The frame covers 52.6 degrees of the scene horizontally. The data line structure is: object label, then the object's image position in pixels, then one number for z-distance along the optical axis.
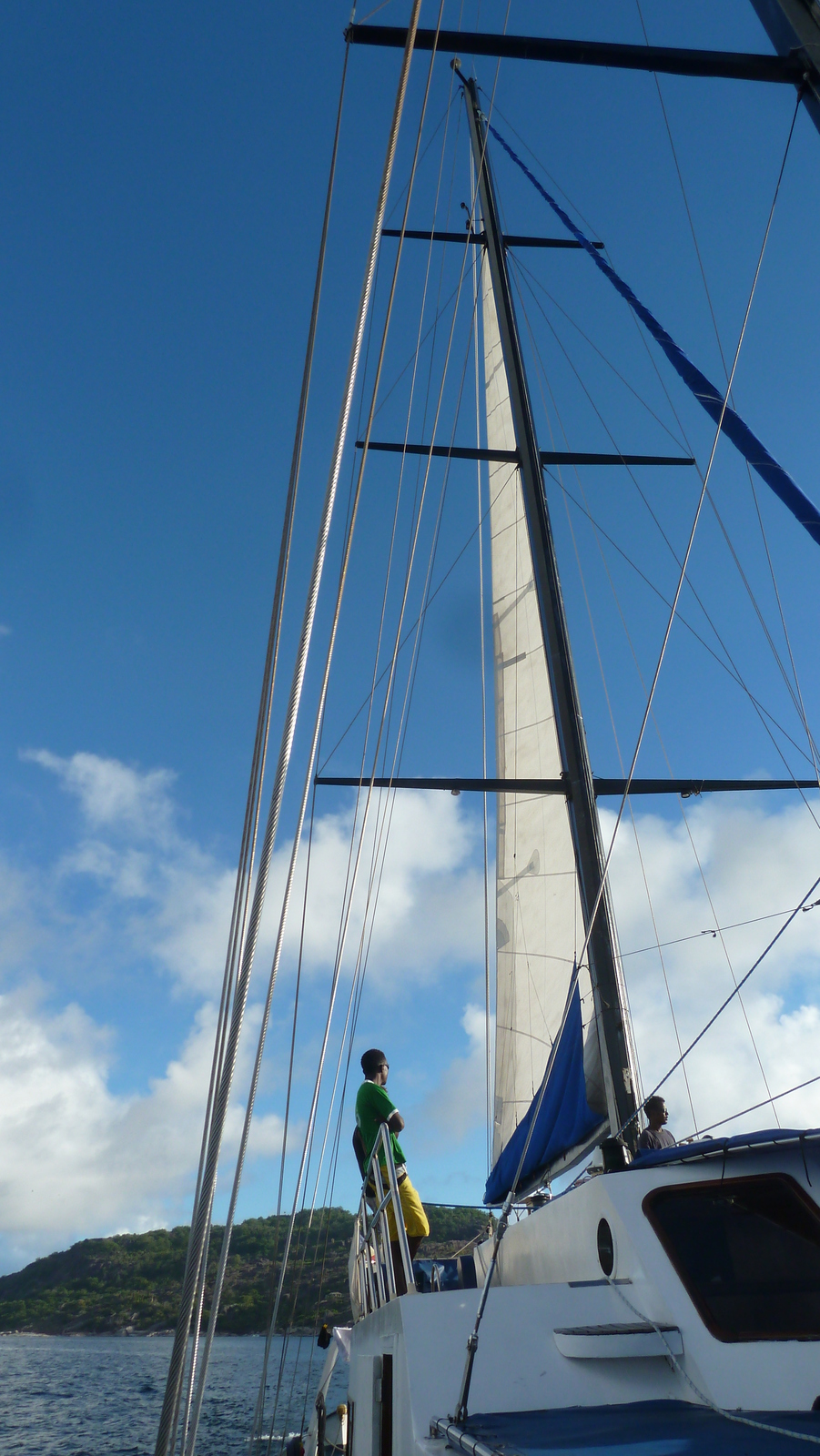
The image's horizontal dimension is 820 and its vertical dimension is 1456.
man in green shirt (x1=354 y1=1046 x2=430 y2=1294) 5.01
